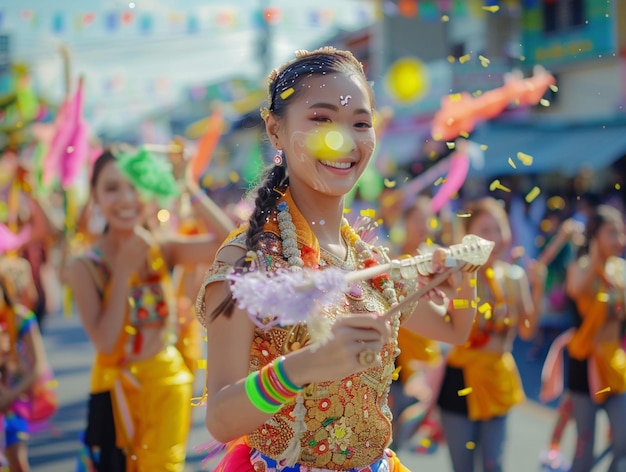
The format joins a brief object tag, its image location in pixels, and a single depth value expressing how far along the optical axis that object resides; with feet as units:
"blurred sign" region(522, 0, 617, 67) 47.24
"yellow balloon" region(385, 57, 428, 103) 18.56
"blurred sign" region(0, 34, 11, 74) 31.24
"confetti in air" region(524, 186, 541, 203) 9.67
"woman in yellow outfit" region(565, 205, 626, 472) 15.63
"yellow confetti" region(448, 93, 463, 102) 11.10
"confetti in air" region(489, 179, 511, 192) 8.38
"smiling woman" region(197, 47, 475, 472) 5.74
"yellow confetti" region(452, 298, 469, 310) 7.28
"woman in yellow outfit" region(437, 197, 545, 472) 14.44
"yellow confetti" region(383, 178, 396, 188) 8.79
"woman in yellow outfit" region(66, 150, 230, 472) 12.17
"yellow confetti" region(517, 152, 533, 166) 8.28
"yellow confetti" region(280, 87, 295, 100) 6.36
